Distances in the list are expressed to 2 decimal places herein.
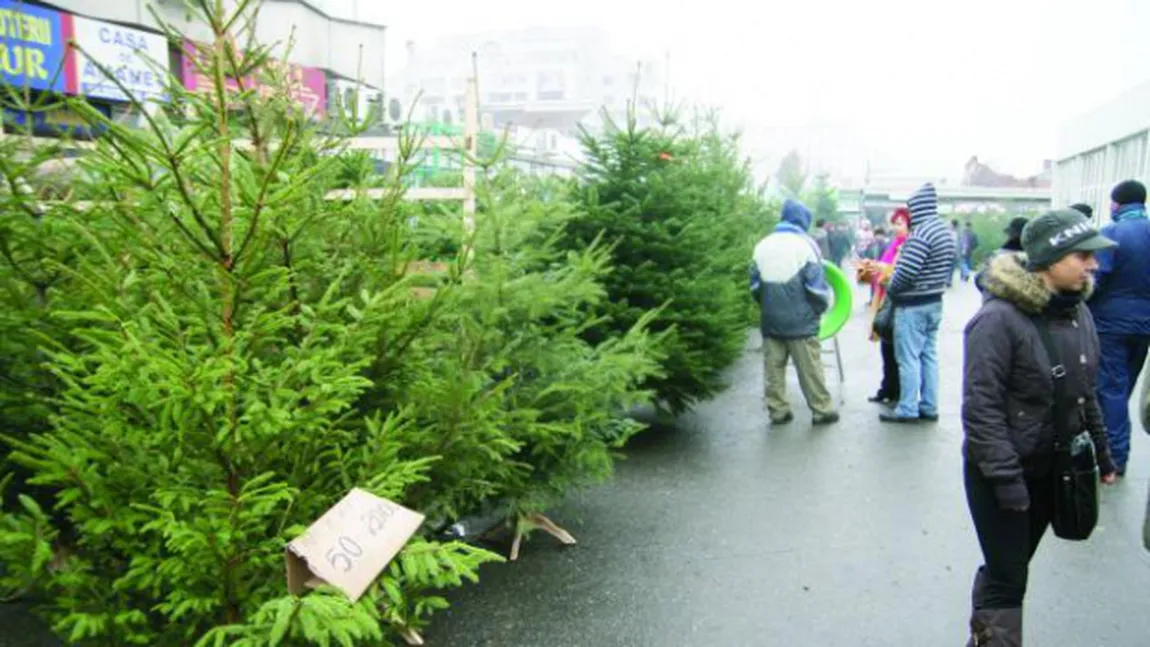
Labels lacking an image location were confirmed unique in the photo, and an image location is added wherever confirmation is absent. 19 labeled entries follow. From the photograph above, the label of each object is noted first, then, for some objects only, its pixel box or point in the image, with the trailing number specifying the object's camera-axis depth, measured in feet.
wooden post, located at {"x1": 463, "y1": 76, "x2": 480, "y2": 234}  17.11
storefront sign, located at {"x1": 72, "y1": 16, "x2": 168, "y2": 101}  43.88
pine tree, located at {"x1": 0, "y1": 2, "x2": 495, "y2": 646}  7.55
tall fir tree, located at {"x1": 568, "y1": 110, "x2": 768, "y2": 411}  22.02
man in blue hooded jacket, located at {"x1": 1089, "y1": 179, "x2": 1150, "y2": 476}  19.01
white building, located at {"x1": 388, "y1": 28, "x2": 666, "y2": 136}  445.78
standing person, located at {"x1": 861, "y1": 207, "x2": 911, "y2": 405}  27.73
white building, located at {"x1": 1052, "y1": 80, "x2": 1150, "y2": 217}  60.54
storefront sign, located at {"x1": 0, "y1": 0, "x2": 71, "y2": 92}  40.06
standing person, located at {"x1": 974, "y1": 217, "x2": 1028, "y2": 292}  20.55
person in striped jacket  24.32
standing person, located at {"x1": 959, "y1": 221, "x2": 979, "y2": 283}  89.56
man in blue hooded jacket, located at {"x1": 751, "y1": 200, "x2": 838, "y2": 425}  24.63
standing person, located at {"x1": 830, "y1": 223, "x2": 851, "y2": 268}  84.99
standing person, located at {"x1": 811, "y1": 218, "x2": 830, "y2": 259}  79.36
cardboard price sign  7.44
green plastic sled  31.36
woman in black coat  10.79
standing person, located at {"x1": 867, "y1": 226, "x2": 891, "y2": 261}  83.25
